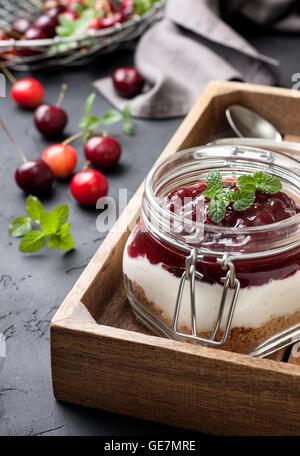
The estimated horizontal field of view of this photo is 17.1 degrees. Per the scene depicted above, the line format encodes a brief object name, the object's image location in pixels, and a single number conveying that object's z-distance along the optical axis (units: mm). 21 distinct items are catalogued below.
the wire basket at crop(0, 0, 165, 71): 802
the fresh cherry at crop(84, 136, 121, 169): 702
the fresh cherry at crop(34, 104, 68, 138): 738
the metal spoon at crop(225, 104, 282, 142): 672
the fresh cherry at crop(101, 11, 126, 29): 825
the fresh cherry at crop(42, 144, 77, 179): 697
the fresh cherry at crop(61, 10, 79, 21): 836
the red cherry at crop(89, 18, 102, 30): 827
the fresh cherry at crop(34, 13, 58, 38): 828
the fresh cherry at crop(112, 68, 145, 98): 796
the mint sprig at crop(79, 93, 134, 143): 739
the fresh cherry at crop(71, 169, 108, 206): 663
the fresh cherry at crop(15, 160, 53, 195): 670
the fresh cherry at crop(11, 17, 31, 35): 847
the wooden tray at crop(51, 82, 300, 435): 481
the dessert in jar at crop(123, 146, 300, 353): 490
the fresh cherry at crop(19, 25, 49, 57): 821
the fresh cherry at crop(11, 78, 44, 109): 783
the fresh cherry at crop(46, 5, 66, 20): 838
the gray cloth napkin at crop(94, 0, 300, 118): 783
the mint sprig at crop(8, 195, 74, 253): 623
